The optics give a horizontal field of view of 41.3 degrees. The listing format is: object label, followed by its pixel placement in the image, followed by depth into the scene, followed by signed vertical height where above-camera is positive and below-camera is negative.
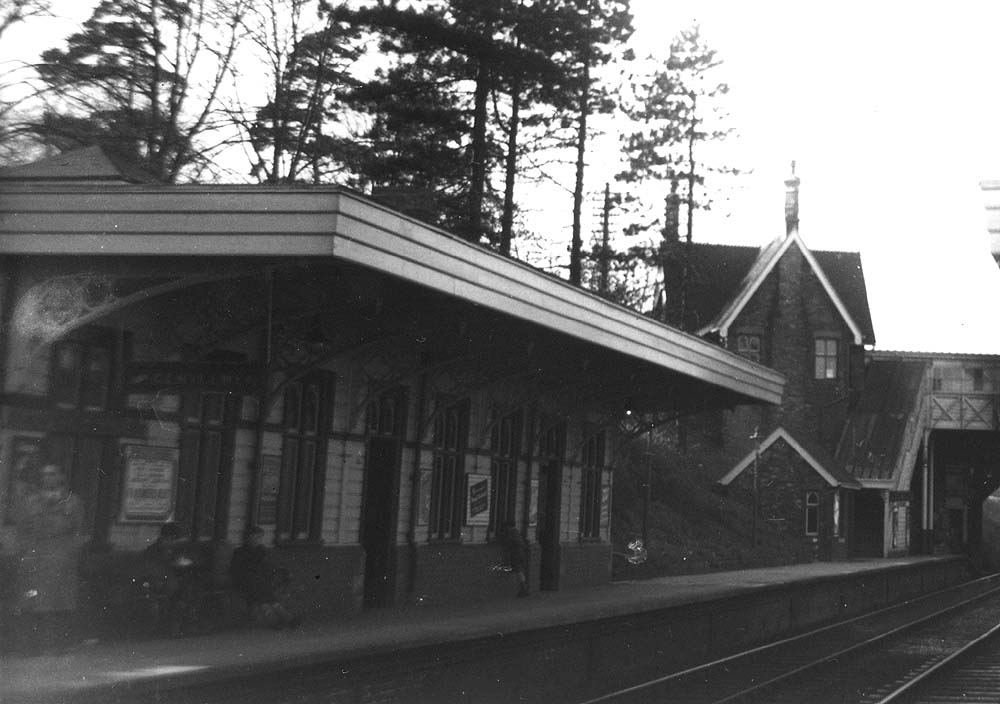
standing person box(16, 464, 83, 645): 9.98 -0.47
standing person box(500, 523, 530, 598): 18.91 -0.42
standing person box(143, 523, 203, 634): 11.70 -0.62
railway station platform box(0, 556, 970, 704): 9.19 -1.18
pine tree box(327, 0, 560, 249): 25.77 +8.99
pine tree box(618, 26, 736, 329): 43.69 +13.28
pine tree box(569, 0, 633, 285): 28.83 +10.56
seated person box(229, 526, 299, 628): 12.70 -0.67
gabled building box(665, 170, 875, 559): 45.09 +7.04
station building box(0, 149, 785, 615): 10.39 +1.47
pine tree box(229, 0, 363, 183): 23.47 +7.59
